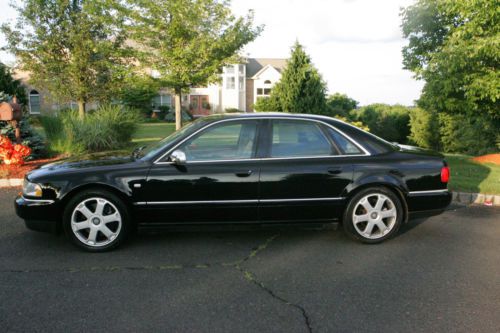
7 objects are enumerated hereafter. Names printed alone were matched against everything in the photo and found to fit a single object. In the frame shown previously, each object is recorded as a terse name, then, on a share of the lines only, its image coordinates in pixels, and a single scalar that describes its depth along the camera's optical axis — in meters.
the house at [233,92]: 48.97
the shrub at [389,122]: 42.16
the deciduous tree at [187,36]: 13.19
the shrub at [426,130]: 33.84
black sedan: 4.39
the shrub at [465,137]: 22.85
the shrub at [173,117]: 39.97
